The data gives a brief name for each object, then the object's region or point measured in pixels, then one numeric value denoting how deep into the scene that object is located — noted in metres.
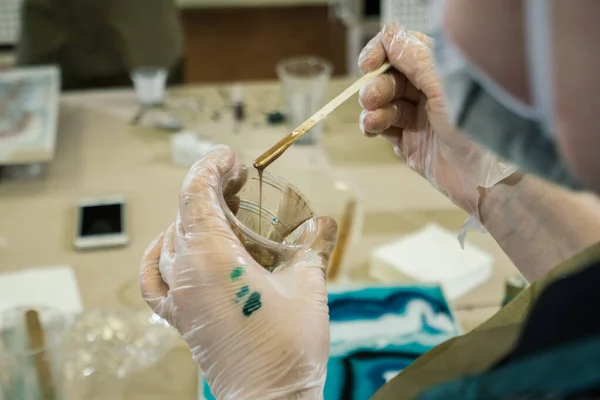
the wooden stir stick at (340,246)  1.27
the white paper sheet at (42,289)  1.19
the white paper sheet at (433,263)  1.24
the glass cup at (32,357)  0.92
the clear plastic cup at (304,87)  1.69
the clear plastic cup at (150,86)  1.83
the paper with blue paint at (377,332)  1.02
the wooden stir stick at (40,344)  0.94
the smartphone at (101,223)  1.35
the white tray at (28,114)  1.56
